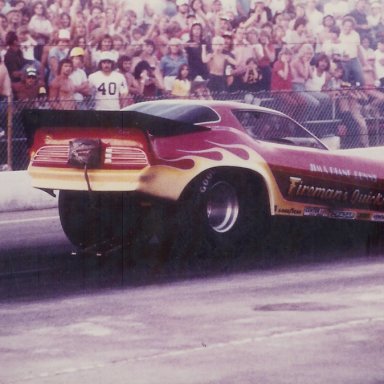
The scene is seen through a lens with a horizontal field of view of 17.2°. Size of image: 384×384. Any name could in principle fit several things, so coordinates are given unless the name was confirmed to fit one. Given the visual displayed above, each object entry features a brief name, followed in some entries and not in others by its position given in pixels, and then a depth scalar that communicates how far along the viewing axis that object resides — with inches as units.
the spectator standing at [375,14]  875.4
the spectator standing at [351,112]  721.6
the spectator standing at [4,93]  609.0
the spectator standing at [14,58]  628.1
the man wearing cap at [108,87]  644.7
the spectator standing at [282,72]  754.8
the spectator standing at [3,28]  638.5
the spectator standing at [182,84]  688.4
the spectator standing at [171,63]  693.2
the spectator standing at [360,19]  860.0
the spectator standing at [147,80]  683.4
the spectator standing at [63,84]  639.8
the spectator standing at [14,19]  642.2
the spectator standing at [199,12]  750.5
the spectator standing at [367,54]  834.8
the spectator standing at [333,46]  813.5
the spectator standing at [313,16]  827.4
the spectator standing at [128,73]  675.4
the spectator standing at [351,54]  820.6
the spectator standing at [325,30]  815.1
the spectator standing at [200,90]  686.5
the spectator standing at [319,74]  774.2
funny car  407.5
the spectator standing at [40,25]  652.1
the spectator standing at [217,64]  716.0
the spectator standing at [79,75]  642.9
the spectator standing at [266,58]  746.8
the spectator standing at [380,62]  843.4
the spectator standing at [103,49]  667.4
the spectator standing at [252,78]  730.2
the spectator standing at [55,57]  647.1
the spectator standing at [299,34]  805.2
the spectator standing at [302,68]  767.1
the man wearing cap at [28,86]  629.0
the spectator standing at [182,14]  740.0
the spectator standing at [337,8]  850.1
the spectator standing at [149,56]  692.3
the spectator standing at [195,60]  709.9
